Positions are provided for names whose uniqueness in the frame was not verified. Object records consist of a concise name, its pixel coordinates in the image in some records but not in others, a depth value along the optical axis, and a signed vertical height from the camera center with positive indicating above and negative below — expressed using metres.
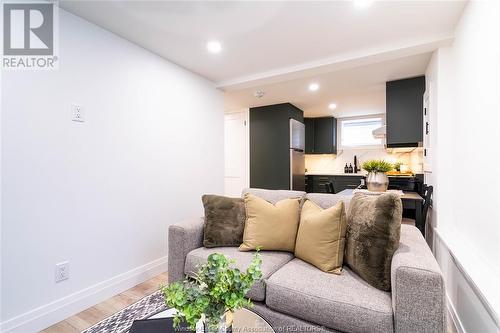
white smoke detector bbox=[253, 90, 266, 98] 3.86 +1.21
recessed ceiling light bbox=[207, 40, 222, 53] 2.36 +1.22
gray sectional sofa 1.11 -0.69
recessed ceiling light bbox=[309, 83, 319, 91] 3.58 +1.23
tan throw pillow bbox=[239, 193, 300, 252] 1.82 -0.46
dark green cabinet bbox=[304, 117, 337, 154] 6.04 +0.80
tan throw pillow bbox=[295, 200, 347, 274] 1.55 -0.48
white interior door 5.09 +0.30
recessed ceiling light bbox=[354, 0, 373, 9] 1.76 +1.21
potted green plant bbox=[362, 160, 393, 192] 2.71 -0.10
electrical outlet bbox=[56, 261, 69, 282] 1.81 -0.79
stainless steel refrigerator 4.72 +0.22
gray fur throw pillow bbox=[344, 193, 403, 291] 1.35 -0.43
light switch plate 1.92 +0.44
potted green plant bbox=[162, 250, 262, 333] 0.79 -0.43
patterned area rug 1.69 -1.13
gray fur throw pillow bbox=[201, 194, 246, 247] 1.93 -0.45
